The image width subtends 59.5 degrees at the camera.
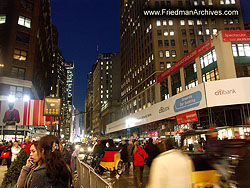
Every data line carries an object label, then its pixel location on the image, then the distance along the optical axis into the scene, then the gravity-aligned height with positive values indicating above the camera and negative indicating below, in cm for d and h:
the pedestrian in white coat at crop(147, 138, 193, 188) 269 -47
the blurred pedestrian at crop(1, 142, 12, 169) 1653 -114
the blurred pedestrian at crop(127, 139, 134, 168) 1516 -86
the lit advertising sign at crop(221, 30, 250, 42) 2822 +1219
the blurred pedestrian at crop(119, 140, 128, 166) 1552 -122
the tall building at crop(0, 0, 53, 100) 3756 +1631
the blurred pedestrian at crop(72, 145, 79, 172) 1766 -171
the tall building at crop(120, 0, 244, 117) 6281 +2864
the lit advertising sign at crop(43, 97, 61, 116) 1445 +197
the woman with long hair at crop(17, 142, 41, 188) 315 -45
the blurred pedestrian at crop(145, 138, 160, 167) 1331 -103
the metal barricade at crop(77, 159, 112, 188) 502 -123
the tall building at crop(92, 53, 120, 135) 13712 +3397
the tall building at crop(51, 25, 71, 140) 9255 +2774
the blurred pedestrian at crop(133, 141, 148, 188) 966 -108
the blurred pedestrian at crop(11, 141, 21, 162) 1338 -71
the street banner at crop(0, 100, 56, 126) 2602 +293
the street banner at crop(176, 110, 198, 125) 2114 +156
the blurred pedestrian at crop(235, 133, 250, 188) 413 -76
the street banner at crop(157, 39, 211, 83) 3040 +1194
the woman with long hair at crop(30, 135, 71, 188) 287 -42
